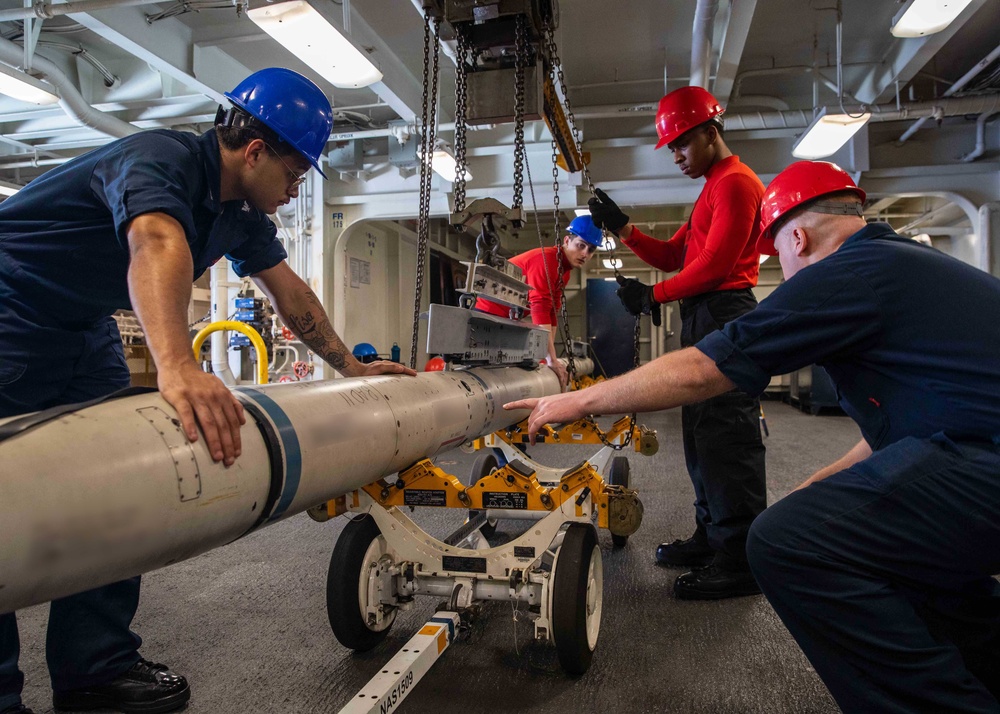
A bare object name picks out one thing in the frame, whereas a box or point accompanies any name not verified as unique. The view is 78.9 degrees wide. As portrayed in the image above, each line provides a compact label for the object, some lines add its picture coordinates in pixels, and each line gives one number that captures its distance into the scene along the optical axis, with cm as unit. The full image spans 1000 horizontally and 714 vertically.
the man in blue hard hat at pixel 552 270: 340
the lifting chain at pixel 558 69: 242
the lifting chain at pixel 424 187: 207
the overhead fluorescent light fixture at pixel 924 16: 308
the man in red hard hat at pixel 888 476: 102
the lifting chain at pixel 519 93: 212
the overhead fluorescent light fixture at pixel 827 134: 431
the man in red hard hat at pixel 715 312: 221
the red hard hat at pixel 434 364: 310
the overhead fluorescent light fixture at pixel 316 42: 303
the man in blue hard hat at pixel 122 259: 108
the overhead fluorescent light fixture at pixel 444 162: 527
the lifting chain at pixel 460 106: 205
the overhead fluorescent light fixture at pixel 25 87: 358
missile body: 73
